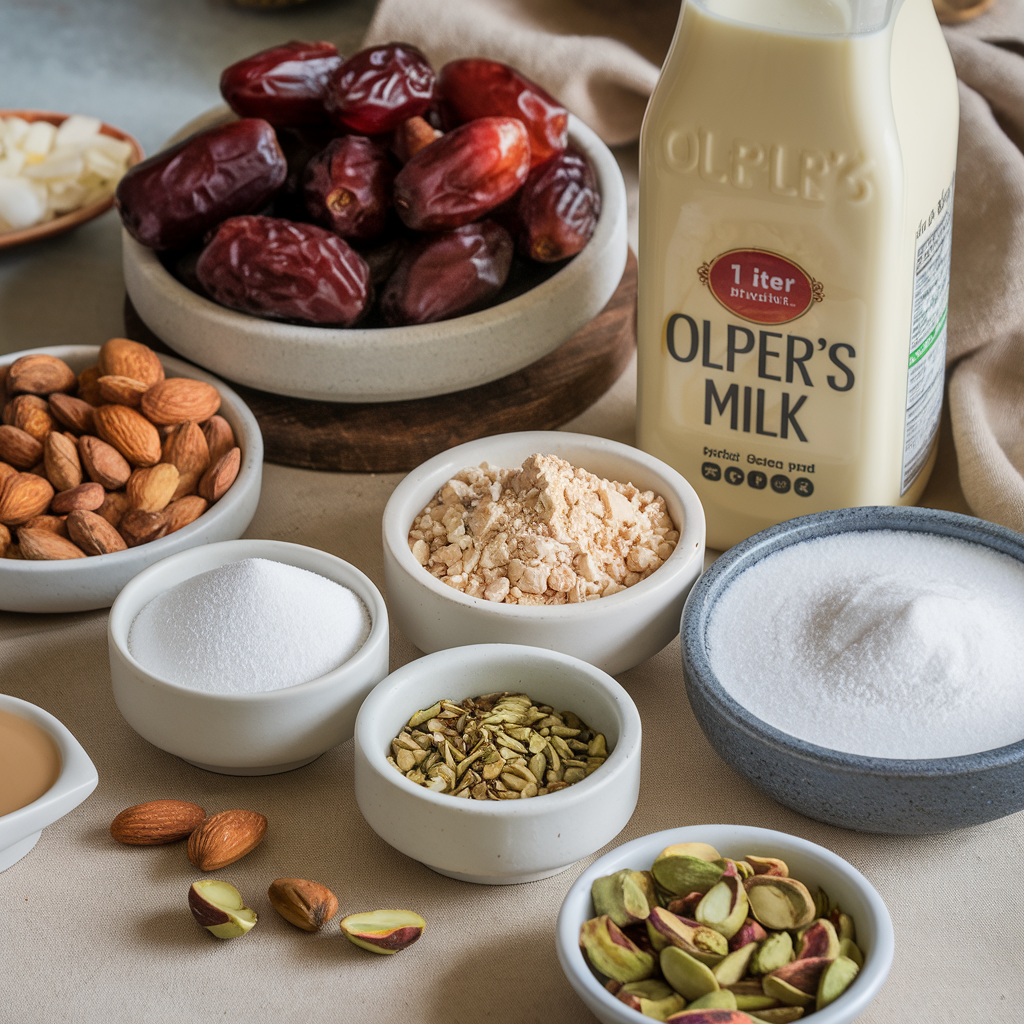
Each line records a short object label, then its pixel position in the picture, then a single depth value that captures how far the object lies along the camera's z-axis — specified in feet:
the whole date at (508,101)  2.75
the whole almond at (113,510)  2.57
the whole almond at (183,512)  2.55
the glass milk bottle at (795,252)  2.36
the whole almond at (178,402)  2.61
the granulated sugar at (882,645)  2.26
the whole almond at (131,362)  2.65
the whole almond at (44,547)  2.50
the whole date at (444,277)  2.66
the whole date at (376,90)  2.73
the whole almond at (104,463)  2.57
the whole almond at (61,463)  2.57
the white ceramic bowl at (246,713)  2.29
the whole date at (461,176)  2.63
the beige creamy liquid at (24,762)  2.24
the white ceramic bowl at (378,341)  2.65
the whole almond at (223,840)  2.27
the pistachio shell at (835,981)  2.07
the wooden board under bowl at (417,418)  2.73
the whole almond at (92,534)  2.51
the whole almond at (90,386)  2.68
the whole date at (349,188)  2.68
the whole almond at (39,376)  2.66
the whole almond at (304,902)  2.22
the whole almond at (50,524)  2.53
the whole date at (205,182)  2.67
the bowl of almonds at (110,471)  2.50
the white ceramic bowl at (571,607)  2.37
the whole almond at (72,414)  2.63
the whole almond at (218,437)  2.62
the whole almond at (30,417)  2.62
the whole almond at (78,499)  2.54
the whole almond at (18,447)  2.59
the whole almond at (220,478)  2.58
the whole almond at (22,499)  2.53
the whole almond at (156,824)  2.30
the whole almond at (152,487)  2.55
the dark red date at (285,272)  2.62
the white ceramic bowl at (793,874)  2.07
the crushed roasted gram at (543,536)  2.41
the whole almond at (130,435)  2.59
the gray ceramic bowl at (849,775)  2.19
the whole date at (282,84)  2.78
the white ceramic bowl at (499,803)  2.19
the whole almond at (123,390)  2.62
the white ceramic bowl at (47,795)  2.19
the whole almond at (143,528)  2.53
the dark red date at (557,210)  2.69
